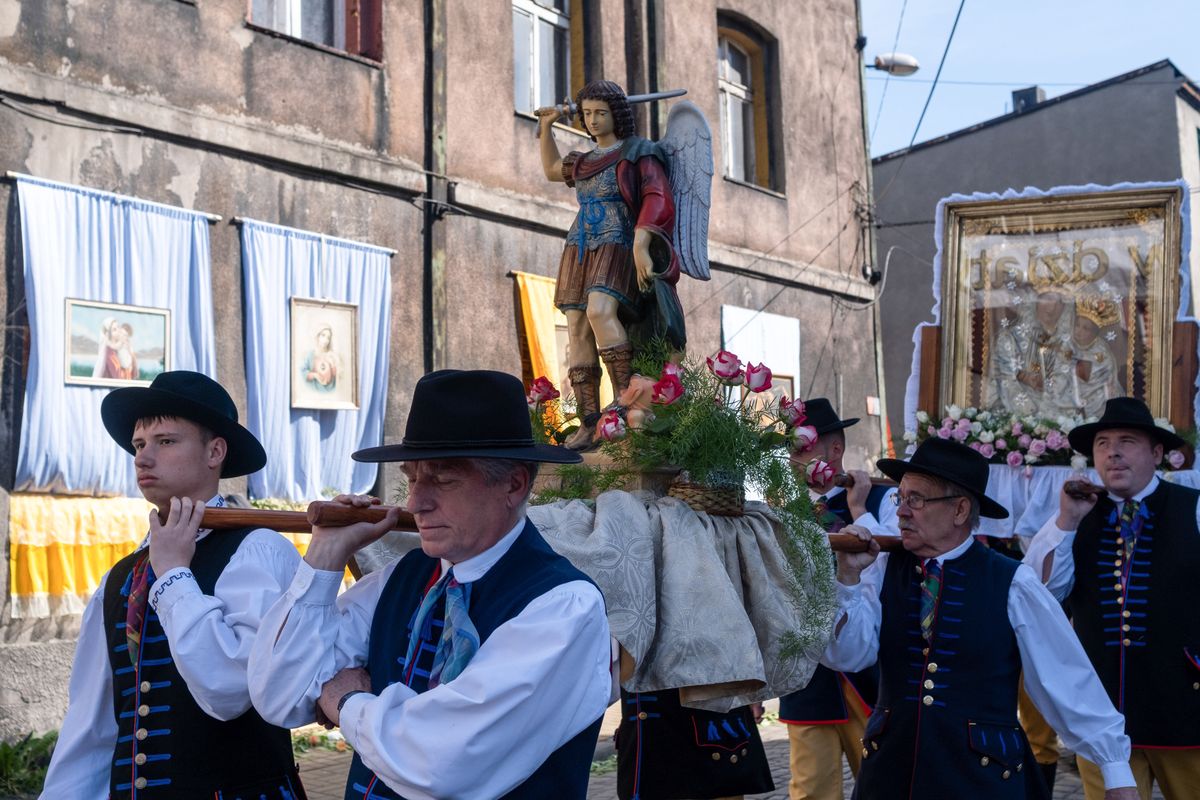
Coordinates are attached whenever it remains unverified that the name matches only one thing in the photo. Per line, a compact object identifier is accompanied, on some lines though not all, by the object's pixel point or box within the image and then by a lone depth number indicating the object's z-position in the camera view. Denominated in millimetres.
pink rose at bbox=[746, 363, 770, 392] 3859
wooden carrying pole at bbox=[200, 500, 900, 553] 2613
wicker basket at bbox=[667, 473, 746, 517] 3734
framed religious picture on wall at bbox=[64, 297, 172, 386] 8055
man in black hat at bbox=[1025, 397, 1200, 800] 4930
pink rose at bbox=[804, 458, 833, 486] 4031
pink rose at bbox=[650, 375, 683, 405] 3762
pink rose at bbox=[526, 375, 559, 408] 4391
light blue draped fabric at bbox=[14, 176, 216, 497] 7832
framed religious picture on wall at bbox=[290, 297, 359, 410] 9539
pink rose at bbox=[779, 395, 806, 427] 3877
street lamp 17234
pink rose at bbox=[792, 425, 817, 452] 3850
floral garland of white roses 6750
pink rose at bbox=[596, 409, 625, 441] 3793
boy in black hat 2797
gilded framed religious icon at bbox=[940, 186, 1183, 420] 6949
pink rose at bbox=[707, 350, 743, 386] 3818
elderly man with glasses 3738
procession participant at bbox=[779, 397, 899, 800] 5543
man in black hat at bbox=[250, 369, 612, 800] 2211
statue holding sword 4406
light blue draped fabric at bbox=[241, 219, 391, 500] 9188
